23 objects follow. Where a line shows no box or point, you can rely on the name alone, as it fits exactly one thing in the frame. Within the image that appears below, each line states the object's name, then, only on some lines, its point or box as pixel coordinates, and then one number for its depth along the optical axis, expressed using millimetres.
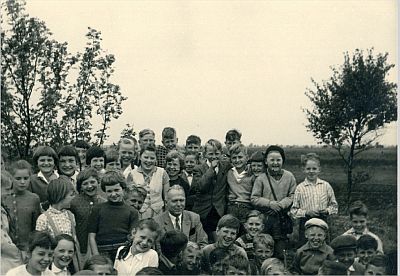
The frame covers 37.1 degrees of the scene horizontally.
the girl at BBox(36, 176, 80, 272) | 4512
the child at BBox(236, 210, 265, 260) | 4805
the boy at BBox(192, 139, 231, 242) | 5172
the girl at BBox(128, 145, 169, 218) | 5043
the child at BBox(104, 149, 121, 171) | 5031
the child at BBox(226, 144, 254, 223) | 5116
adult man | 4766
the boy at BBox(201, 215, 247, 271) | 4609
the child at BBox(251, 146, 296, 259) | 5031
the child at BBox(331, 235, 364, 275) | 4605
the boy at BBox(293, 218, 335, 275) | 4656
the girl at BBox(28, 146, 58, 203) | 4746
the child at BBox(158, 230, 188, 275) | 4512
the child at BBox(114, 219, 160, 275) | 4410
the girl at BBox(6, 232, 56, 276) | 4172
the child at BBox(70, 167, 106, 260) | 4645
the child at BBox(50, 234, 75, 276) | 4297
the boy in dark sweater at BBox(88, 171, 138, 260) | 4605
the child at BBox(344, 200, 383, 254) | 4824
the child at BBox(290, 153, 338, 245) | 4996
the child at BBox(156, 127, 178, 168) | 5438
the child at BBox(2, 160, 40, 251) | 4543
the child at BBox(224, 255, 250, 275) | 4520
